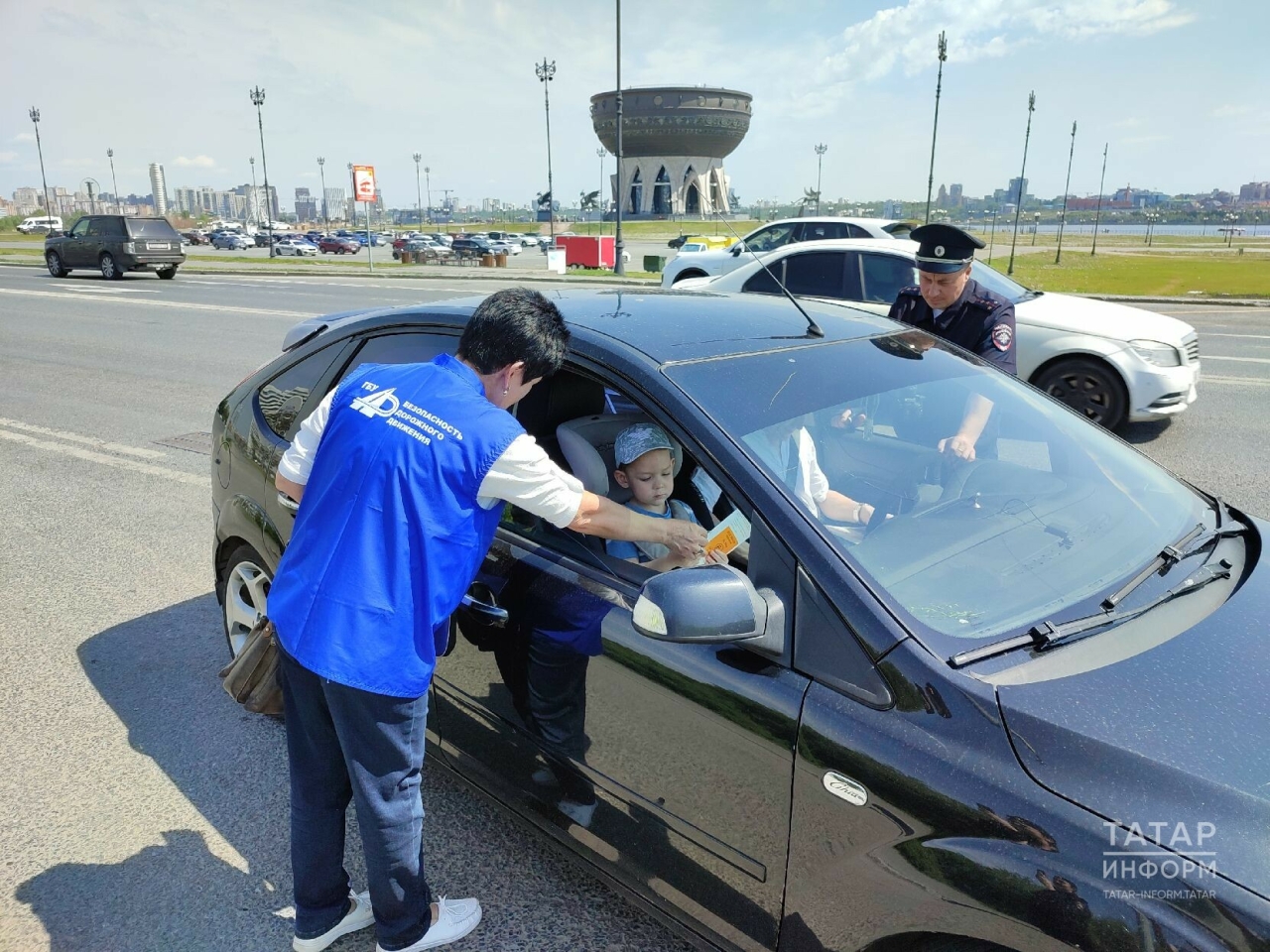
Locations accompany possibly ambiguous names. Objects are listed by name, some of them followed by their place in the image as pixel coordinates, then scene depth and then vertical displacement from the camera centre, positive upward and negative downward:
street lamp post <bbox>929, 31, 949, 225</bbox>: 31.28 +5.11
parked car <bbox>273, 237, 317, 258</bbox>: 56.55 -1.22
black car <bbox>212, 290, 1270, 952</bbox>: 1.51 -0.85
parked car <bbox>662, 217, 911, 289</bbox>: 13.02 -0.08
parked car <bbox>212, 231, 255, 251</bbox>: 62.38 -0.92
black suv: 25.58 -0.49
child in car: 2.57 -0.66
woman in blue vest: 1.98 -0.68
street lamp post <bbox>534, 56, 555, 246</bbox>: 50.66 +8.56
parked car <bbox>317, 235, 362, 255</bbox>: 56.50 -1.04
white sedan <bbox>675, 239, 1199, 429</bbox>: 7.30 -0.97
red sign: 29.94 +1.39
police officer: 4.36 -0.34
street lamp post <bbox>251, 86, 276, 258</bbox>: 50.28 +6.98
